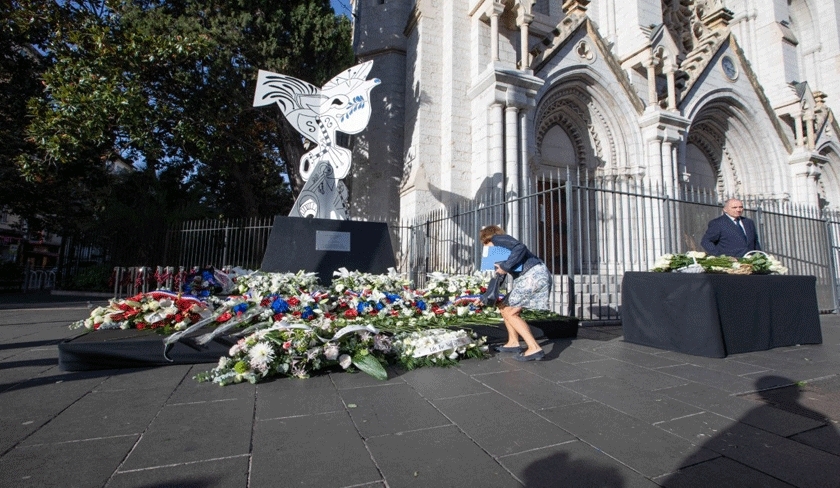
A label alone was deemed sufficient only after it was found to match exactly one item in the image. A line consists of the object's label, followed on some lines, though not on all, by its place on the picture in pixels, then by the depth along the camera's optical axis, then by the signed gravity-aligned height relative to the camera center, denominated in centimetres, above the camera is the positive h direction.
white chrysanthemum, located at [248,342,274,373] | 352 -70
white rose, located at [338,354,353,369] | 387 -80
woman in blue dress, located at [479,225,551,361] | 456 -8
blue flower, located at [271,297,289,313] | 484 -34
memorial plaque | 747 +74
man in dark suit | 588 +80
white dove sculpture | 898 +401
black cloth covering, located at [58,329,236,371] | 389 -77
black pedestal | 722 +62
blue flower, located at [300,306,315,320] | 470 -41
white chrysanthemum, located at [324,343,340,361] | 383 -70
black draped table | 475 -33
